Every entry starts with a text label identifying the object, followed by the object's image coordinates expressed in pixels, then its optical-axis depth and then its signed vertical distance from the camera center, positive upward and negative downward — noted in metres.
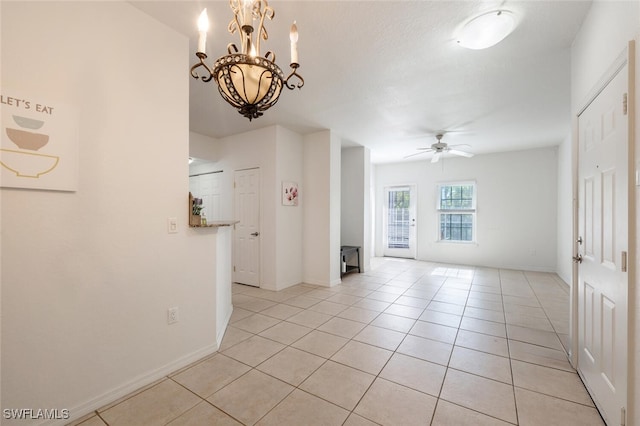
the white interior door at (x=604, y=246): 1.37 -0.20
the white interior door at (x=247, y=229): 4.53 -0.28
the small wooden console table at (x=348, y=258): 5.23 -0.96
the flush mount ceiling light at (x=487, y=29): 1.87 +1.36
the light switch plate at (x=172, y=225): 2.07 -0.10
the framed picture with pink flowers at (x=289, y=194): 4.44 +0.33
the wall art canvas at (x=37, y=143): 1.38 +0.38
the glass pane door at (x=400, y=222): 7.23 -0.24
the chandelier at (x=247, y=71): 1.14 +0.63
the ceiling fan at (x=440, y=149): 4.68 +1.16
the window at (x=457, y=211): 6.50 +0.05
